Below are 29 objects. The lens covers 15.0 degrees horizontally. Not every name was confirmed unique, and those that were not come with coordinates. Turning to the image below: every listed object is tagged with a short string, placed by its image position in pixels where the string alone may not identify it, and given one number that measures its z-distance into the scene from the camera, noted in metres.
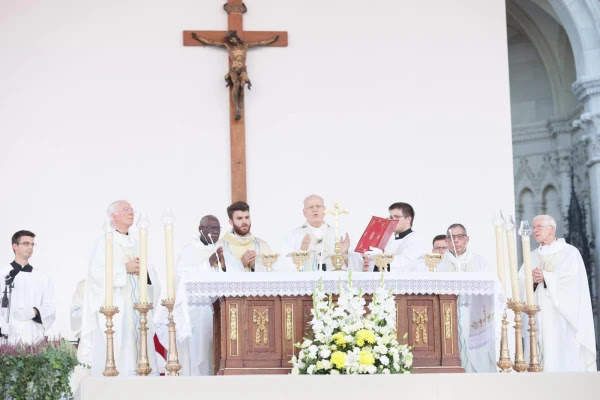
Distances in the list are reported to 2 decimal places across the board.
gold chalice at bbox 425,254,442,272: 16.02
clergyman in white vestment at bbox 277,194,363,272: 17.00
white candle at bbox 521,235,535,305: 14.65
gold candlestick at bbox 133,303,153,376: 14.38
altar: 15.12
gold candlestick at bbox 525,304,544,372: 14.57
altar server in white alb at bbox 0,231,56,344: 20.04
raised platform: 13.22
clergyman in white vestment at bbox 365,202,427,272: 17.50
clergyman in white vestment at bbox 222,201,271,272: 17.68
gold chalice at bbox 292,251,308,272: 15.73
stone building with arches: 28.49
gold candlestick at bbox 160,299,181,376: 14.52
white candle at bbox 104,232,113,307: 14.22
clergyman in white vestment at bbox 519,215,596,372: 19.12
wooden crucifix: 23.13
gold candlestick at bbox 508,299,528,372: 14.55
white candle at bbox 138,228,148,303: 14.33
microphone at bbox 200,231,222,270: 18.52
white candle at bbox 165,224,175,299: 14.55
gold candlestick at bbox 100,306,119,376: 14.20
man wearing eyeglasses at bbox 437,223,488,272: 19.33
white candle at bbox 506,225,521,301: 14.63
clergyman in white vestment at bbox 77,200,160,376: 17.81
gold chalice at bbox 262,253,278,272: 15.95
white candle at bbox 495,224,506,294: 14.87
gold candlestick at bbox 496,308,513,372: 14.59
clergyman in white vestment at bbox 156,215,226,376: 15.06
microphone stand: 20.07
